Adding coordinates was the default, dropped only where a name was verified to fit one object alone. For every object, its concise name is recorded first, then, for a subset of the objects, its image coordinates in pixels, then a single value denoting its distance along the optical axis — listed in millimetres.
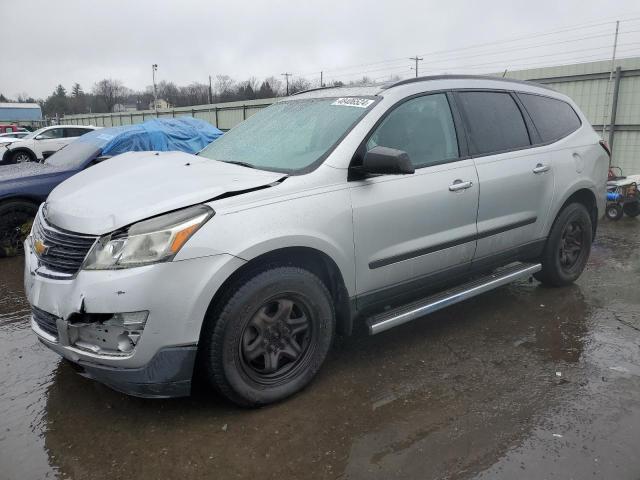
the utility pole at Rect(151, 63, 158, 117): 62312
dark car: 6293
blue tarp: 9391
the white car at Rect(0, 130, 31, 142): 22938
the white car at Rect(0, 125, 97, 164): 18761
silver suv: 2521
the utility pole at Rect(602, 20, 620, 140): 10282
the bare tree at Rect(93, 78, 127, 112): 96900
